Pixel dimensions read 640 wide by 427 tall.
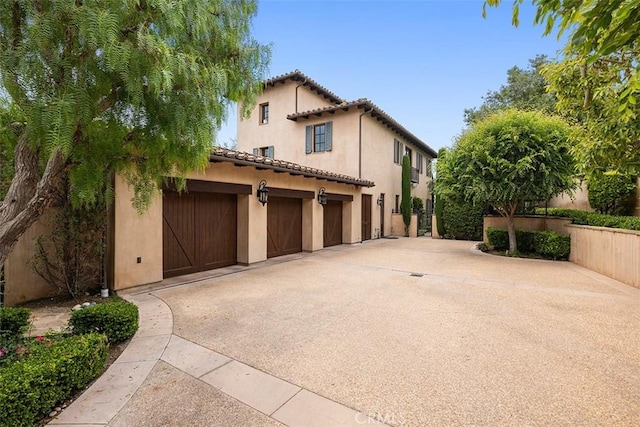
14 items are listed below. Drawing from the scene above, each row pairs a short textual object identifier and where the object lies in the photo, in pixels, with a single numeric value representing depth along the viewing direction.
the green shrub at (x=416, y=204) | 19.64
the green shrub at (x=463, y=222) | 15.84
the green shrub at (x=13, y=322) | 3.35
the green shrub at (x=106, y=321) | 3.56
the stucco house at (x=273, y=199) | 6.11
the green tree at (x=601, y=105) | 4.36
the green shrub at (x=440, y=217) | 16.81
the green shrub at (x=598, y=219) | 8.95
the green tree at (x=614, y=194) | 11.23
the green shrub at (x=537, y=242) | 9.99
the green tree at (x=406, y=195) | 17.59
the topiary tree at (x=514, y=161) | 9.52
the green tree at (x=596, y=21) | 1.56
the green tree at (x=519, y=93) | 18.52
